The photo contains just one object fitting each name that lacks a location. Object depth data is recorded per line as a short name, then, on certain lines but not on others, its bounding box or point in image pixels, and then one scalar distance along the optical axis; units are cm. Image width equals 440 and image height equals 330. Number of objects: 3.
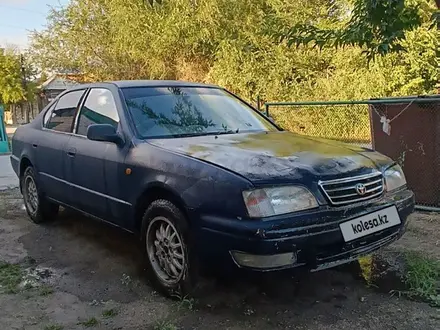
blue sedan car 259
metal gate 502
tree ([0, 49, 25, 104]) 3279
